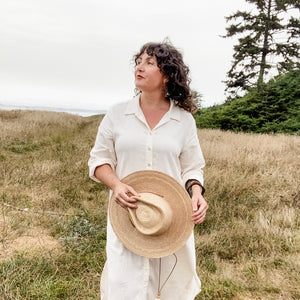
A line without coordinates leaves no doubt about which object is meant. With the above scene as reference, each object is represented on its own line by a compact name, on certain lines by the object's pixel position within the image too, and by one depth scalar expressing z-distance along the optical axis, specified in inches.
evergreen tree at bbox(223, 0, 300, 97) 764.6
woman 69.3
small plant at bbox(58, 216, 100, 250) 139.9
